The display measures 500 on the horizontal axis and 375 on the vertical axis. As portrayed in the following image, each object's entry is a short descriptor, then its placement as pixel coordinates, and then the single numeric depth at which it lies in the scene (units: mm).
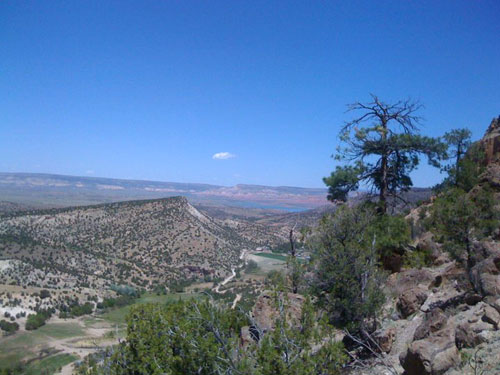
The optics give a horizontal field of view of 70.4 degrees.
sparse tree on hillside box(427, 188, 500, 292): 10477
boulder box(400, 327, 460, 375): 5867
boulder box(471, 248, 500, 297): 8672
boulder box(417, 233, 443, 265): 15226
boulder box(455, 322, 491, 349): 6266
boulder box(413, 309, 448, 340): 7664
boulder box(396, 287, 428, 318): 10980
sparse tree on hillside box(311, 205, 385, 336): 10062
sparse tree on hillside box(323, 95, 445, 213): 15477
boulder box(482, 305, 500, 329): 6695
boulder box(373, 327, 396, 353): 9359
